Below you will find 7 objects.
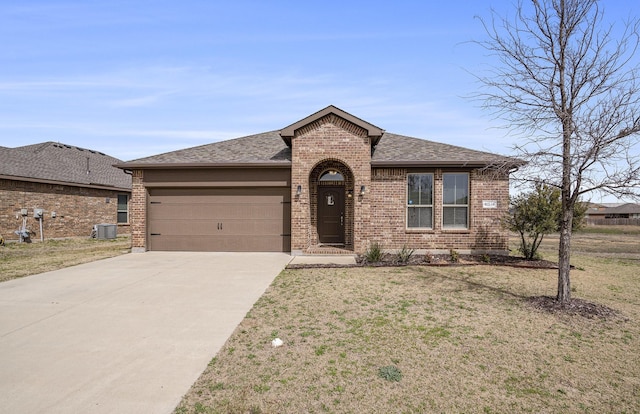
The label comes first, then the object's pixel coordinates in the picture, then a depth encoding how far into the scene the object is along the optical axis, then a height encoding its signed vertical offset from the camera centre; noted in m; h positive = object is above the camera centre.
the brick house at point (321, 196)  11.66 +0.55
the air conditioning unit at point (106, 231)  18.99 -1.31
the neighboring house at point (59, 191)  16.31 +0.93
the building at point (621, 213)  60.75 +0.09
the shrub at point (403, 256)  10.51 -1.42
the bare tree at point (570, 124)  5.72 +1.55
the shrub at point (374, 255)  10.34 -1.36
